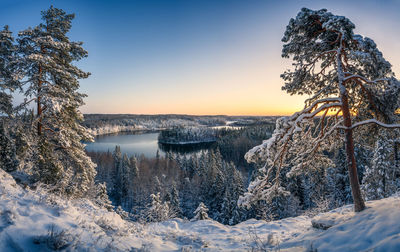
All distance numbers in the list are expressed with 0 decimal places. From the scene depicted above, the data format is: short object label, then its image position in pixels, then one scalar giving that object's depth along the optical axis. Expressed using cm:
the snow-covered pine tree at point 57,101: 797
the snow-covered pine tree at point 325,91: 549
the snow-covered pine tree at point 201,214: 1667
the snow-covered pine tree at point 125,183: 4662
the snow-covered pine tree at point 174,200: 3102
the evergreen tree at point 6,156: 938
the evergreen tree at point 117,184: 4689
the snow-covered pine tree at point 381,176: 1393
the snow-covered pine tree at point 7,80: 791
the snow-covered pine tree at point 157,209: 1664
